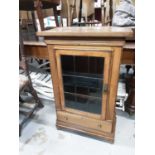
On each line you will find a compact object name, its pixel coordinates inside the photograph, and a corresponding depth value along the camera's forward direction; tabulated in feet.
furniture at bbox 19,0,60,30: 4.83
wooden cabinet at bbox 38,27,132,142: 3.34
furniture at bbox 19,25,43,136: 4.87
